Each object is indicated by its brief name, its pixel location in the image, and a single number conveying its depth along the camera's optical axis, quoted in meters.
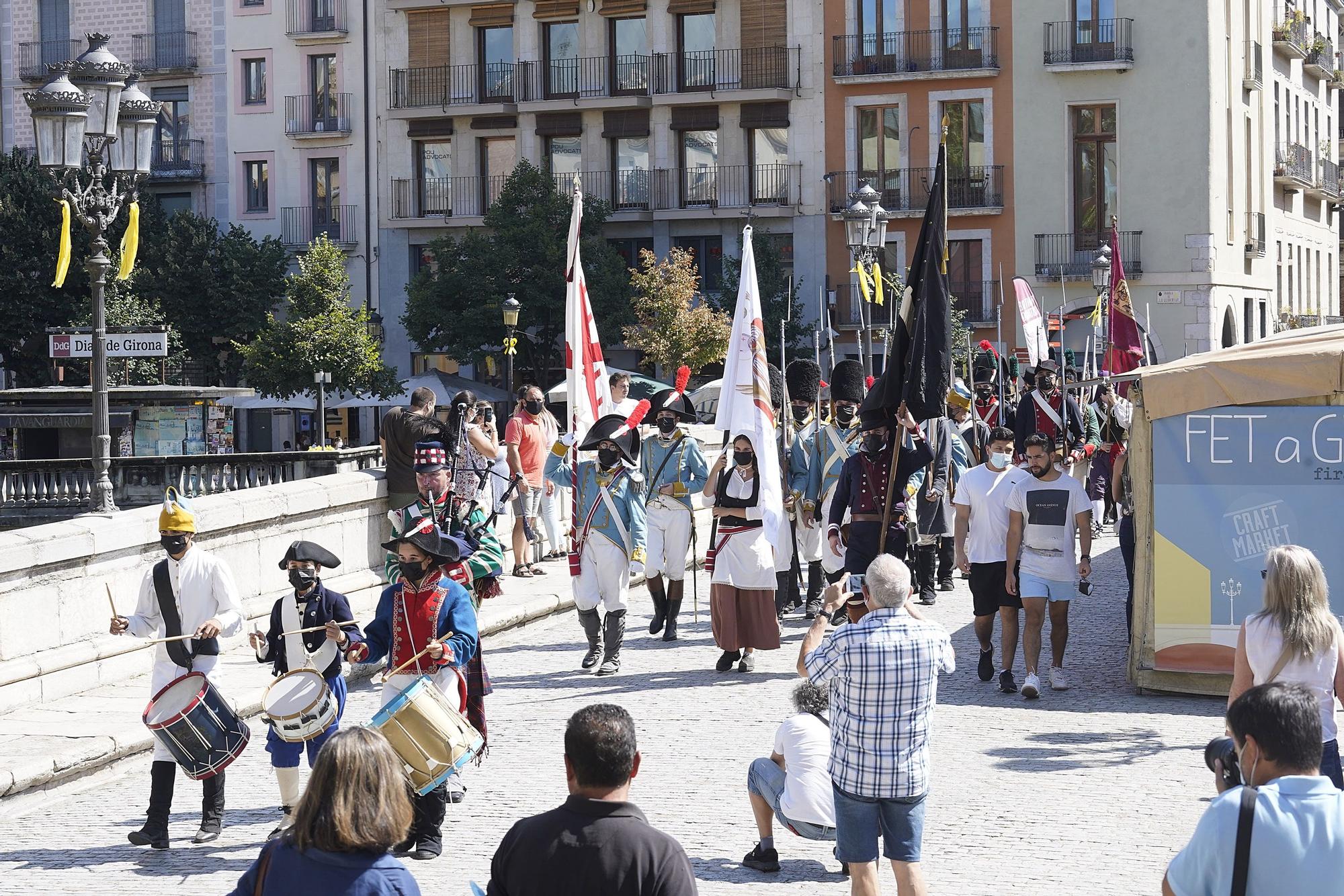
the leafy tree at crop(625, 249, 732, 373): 41.97
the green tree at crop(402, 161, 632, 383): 43.88
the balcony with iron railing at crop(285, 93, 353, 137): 47.94
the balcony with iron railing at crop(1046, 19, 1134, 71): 42.66
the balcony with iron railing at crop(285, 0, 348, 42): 47.88
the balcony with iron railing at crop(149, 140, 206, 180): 48.94
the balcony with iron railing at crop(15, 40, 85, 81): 49.78
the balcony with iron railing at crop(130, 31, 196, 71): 49.00
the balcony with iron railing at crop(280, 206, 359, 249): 48.50
